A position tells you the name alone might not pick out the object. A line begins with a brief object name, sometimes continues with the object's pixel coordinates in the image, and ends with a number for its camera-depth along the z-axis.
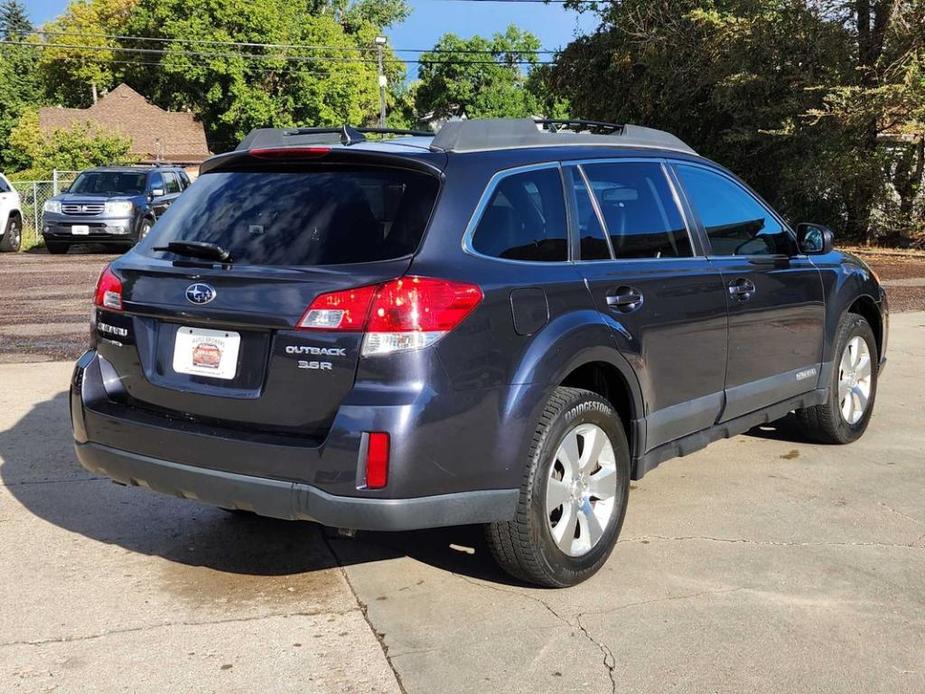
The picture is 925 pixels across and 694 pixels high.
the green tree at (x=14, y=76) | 63.06
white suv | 21.62
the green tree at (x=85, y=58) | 72.50
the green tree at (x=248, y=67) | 60.91
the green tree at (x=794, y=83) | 20.50
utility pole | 49.69
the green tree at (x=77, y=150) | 41.59
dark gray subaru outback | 3.44
